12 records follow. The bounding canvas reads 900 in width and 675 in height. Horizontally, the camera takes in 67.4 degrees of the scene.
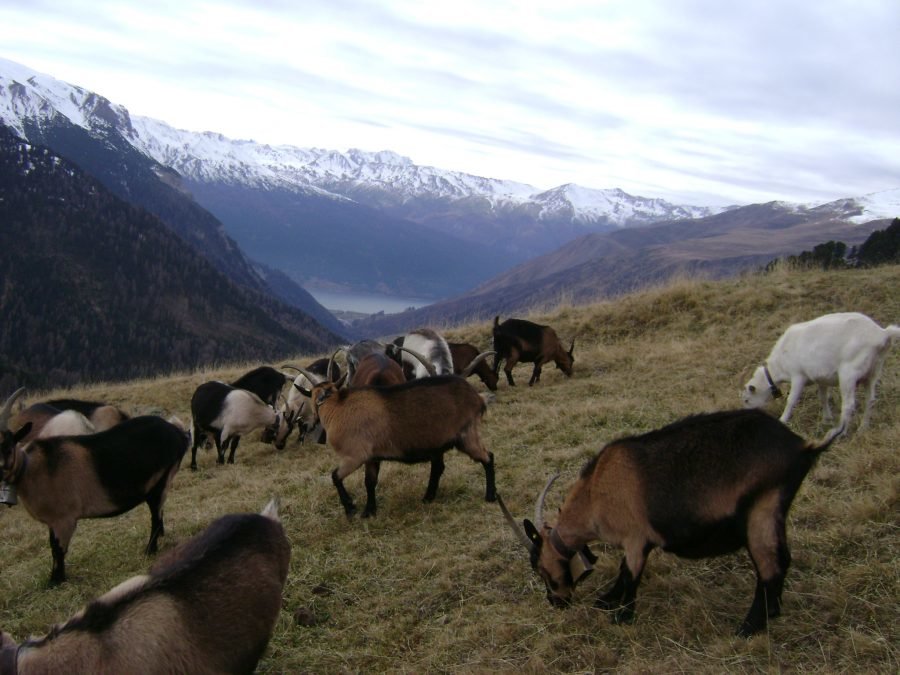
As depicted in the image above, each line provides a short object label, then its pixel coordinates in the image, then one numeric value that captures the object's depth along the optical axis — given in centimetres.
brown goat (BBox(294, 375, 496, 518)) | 649
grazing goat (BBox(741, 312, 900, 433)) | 671
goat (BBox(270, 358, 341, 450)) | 1125
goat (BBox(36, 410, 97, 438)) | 1027
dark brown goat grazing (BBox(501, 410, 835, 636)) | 366
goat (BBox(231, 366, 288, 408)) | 1330
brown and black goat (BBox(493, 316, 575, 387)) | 1241
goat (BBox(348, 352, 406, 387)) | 930
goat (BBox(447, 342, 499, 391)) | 1221
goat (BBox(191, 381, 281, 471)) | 1120
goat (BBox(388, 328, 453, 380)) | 1113
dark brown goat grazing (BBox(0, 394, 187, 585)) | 633
